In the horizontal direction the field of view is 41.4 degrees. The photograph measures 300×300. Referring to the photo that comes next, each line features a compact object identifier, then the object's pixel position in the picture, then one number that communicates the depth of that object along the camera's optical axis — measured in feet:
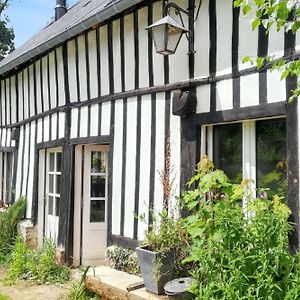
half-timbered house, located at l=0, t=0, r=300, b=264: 11.80
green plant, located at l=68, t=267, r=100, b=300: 14.03
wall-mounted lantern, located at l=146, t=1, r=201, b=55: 12.78
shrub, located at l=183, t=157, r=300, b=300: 9.39
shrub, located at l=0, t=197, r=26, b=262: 22.24
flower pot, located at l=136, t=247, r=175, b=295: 11.81
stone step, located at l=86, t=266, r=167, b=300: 11.99
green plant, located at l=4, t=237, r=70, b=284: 17.97
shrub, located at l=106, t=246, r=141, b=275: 15.10
